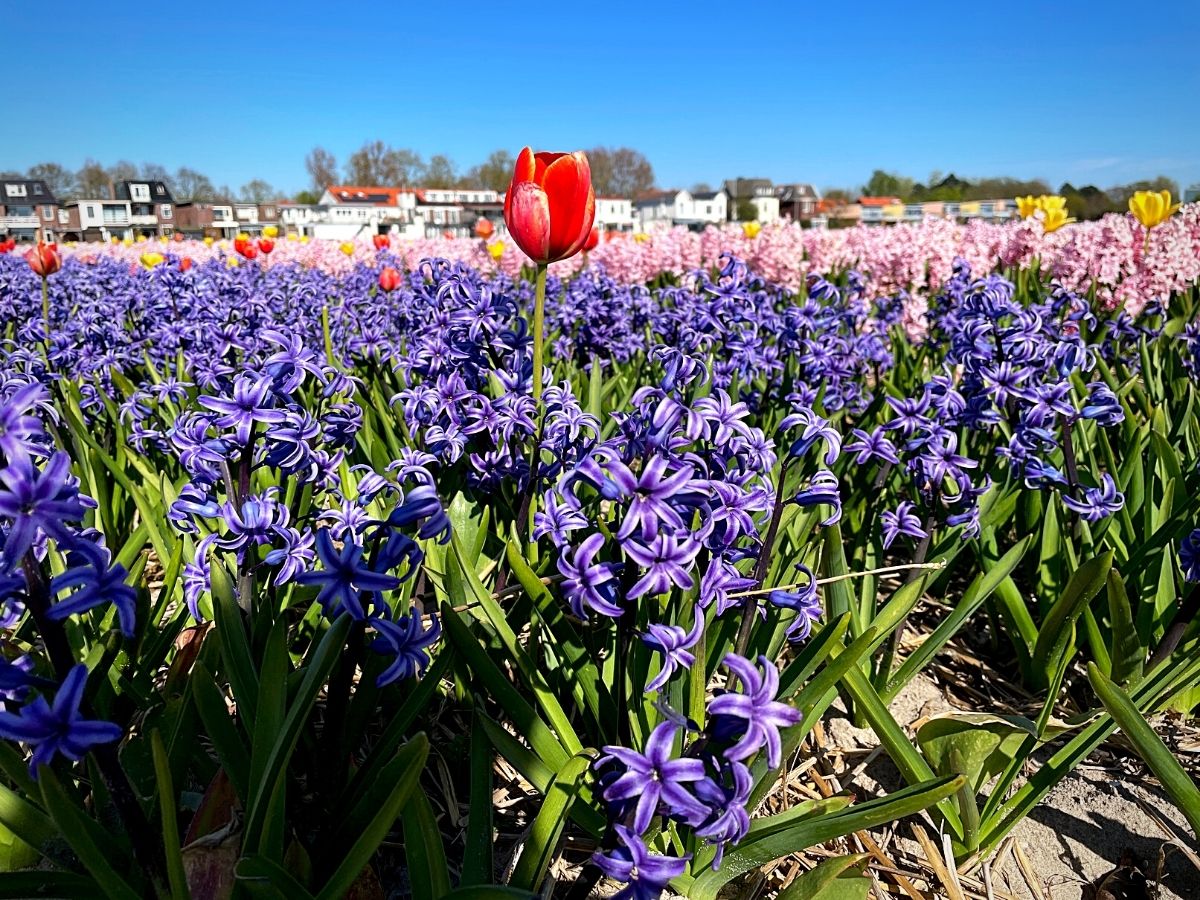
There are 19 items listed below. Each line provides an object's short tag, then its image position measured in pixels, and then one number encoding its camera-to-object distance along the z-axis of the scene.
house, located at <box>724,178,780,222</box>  95.71
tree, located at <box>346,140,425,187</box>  109.56
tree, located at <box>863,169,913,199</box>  120.26
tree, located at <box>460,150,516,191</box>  101.56
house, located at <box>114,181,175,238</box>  89.38
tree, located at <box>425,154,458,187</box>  112.62
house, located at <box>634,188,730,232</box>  106.19
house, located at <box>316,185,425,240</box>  85.56
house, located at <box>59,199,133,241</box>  80.88
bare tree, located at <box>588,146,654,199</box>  113.12
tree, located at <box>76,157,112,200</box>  99.00
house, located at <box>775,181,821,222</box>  98.31
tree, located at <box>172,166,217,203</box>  103.31
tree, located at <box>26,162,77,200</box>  96.00
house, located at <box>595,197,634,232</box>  96.72
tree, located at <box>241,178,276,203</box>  109.24
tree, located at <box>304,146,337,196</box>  109.12
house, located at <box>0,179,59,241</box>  69.75
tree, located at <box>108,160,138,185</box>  99.44
